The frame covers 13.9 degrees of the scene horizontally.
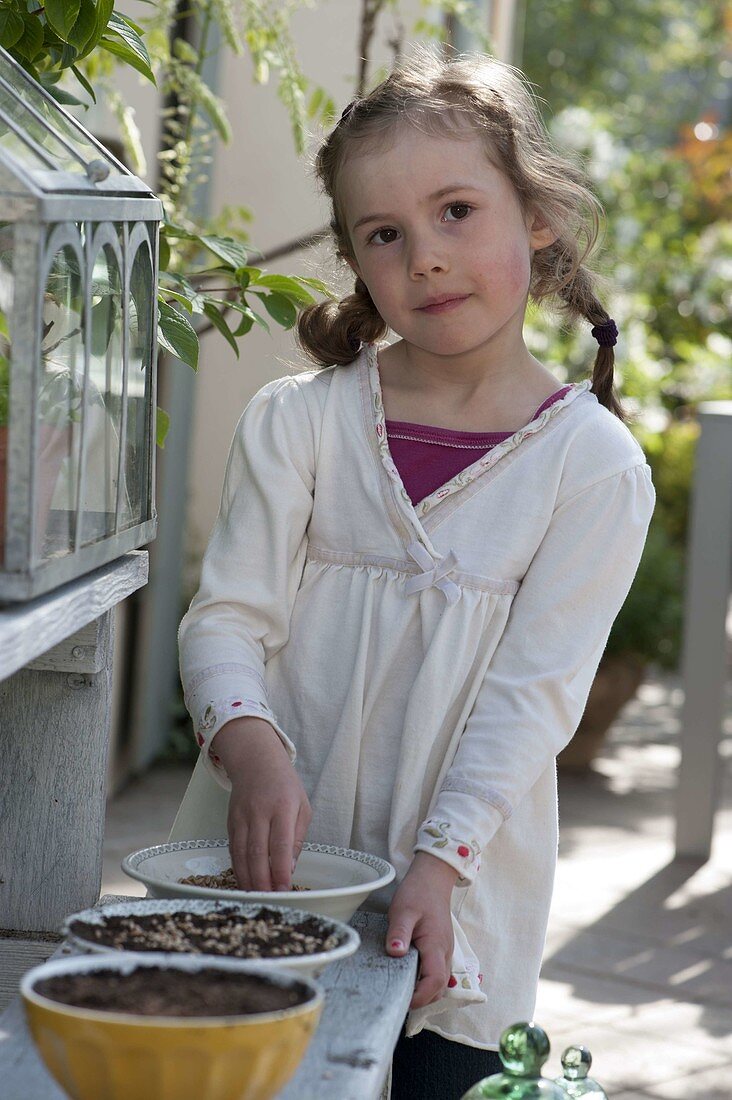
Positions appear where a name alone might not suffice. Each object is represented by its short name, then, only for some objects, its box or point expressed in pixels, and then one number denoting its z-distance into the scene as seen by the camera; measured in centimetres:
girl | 198
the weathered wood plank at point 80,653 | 191
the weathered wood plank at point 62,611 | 164
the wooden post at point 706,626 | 492
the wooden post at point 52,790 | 195
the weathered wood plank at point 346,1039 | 165
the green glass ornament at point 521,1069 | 172
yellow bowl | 155
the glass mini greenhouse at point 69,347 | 165
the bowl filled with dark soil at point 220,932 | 169
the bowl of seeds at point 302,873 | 178
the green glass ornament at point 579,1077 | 180
